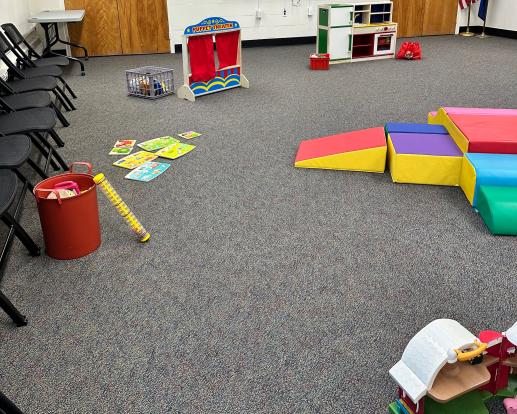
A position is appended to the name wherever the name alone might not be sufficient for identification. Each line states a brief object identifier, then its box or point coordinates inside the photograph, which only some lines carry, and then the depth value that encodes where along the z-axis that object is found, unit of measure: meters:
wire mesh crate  5.26
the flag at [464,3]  8.49
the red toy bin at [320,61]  6.41
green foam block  2.50
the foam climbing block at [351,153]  3.26
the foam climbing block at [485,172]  2.66
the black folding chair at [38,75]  3.96
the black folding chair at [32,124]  2.84
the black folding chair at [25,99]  3.31
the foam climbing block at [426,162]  3.04
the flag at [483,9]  8.49
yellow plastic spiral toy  2.38
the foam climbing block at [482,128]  2.95
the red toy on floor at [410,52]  6.86
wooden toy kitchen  6.48
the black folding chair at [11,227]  1.95
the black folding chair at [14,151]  2.33
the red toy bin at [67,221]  2.30
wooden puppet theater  4.95
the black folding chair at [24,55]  4.67
